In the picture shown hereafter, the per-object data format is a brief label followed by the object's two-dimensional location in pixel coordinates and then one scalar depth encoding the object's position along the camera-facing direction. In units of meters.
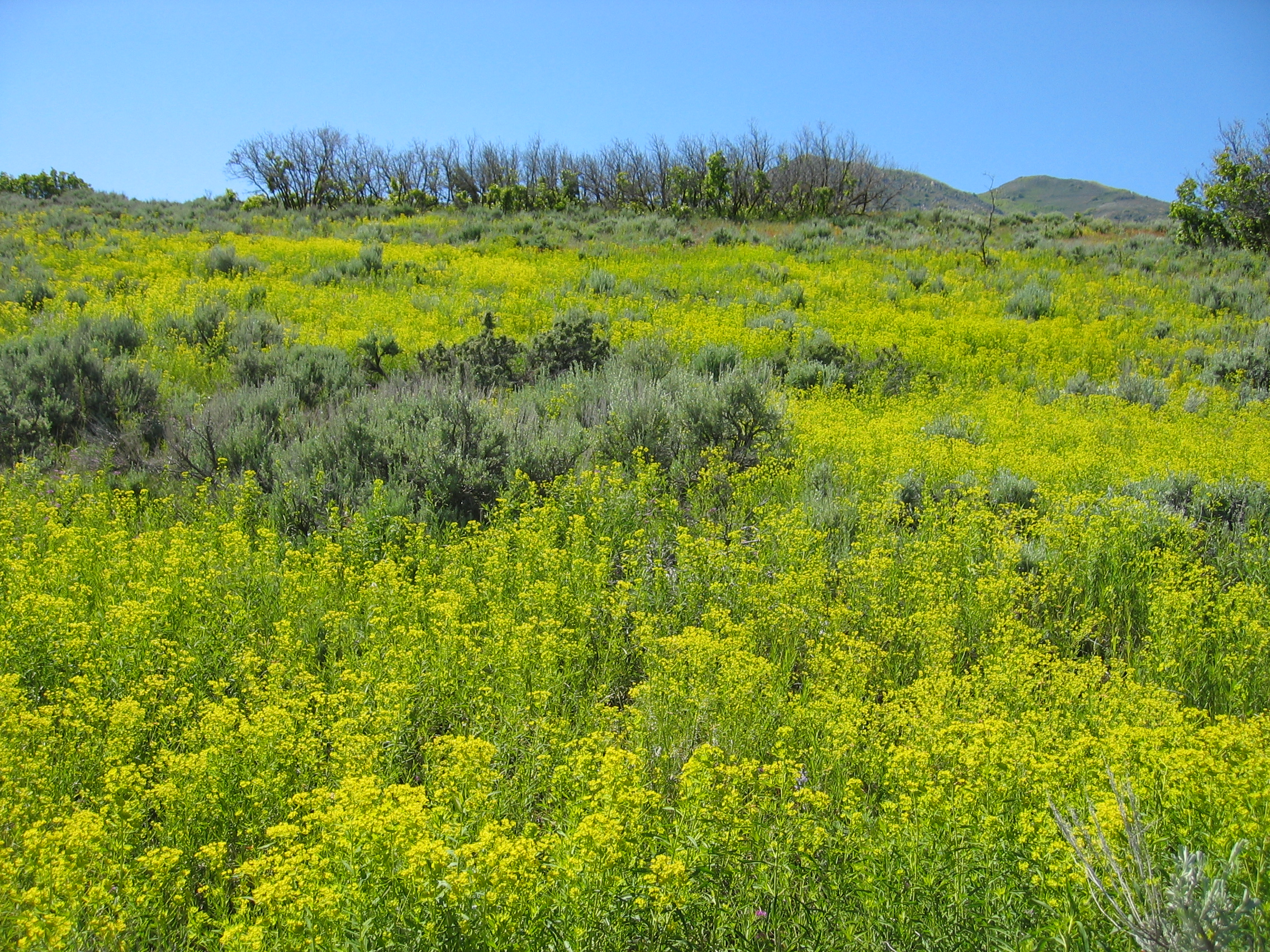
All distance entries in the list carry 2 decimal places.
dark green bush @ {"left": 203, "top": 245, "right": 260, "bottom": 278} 14.90
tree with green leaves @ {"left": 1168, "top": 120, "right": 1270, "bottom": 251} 21.70
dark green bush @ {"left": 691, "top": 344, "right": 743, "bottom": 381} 9.73
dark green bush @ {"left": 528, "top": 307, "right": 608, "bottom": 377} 9.94
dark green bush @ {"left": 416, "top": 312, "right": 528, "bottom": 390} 9.35
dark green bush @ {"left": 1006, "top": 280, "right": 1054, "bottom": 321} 13.95
